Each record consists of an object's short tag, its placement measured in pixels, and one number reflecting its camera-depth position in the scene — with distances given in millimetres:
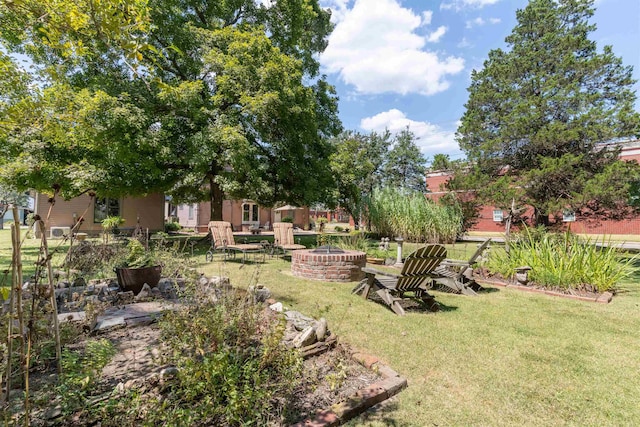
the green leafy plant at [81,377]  1812
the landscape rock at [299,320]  3346
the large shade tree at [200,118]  9742
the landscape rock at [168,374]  2207
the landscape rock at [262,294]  4248
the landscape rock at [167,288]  4539
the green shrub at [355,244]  9100
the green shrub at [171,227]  20681
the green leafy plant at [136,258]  4508
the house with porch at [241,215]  23234
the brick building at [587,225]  18094
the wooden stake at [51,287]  1993
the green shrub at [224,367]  1907
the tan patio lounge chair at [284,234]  9805
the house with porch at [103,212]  16281
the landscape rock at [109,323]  3164
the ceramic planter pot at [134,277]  4352
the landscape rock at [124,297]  4164
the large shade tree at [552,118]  10969
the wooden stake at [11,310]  1536
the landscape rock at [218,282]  4176
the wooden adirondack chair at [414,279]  4426
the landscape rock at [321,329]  3029
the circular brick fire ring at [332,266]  6473
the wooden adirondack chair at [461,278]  5570
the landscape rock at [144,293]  4281
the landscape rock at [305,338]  2886
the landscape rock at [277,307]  3893
